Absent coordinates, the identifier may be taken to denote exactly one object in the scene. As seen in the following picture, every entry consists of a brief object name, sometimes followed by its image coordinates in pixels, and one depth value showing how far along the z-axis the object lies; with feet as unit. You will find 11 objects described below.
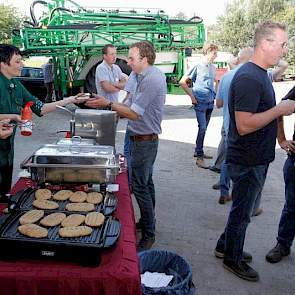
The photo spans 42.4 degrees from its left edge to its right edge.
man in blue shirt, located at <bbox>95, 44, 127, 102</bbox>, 16.79
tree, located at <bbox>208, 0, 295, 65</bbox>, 91.15
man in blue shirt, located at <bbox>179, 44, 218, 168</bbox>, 17.98
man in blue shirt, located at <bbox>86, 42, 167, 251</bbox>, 9.30
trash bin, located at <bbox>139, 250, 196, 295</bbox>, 7.76
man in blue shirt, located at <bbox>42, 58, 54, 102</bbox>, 33.63
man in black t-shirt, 7.67
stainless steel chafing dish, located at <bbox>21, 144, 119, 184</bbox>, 6.94
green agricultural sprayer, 31.45
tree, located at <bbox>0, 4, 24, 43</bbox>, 87.71
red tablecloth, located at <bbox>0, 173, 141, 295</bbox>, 4.97
